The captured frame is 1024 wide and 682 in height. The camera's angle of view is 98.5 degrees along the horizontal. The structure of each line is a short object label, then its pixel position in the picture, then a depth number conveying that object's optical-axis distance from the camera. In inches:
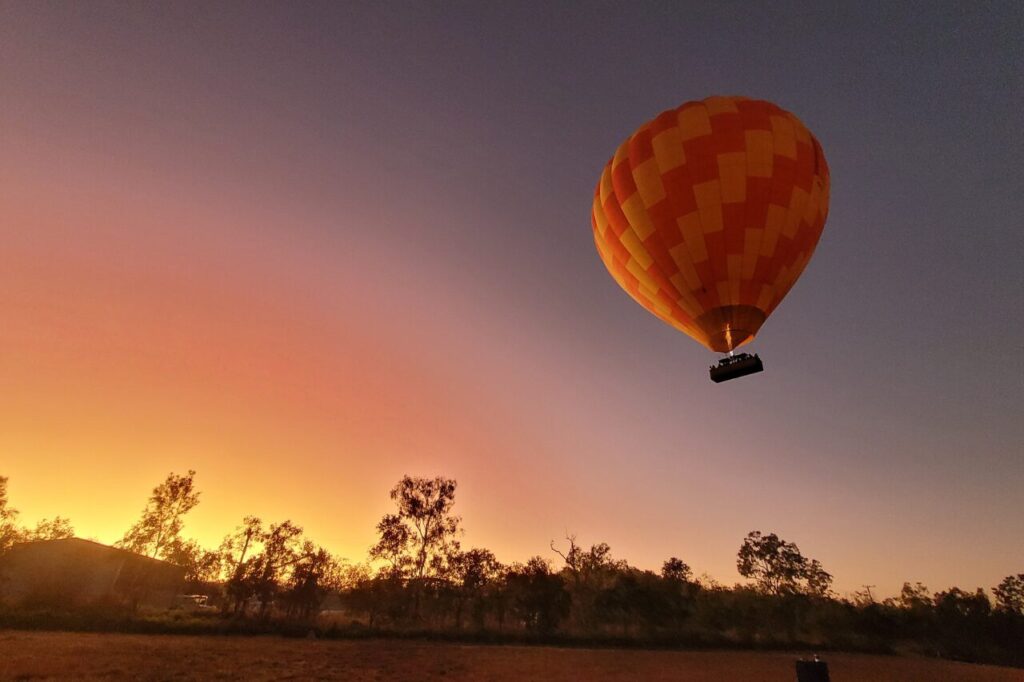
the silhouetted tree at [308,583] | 1405.0
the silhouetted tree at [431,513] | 1455.5
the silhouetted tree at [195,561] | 1604.3
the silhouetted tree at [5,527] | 1212.5
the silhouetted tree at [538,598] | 1434.5
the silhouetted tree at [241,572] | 1322.6
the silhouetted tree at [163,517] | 1304.1
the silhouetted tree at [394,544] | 1408.7
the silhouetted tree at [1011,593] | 2239.2
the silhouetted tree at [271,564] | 1357.0
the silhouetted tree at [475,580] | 1438.2
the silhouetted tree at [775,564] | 1862.7
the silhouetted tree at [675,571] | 1744.6
